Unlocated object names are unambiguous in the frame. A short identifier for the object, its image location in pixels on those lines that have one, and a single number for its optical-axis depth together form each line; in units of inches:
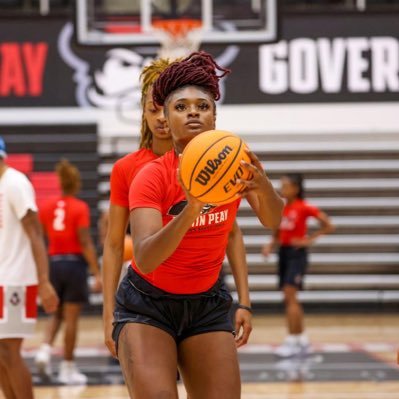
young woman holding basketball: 230.4
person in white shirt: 363.1
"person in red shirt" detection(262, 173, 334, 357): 622.6
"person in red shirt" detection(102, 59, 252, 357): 271.5
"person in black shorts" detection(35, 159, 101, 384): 553.2
